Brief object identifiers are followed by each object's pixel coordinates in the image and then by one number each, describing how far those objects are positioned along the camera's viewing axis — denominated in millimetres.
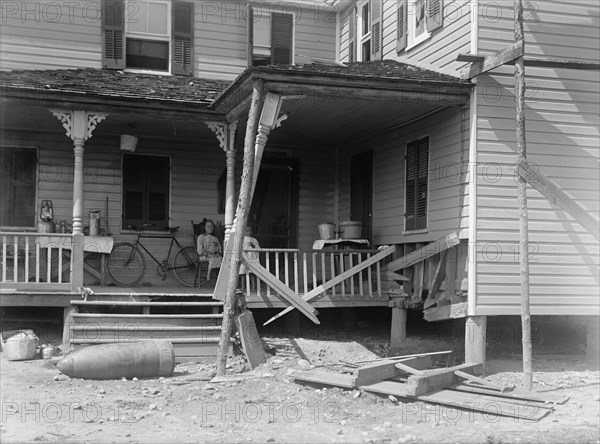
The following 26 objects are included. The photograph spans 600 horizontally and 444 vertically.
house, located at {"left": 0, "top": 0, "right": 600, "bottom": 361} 10500
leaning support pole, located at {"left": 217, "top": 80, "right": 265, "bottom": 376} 9828
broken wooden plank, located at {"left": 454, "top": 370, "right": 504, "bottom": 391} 8414
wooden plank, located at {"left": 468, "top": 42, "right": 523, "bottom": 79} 9375
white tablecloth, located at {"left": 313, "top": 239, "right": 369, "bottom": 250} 12516
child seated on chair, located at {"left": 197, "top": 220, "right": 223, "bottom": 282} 13553
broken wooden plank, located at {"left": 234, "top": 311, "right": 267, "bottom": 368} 10016
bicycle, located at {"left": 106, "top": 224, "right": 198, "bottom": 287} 13852
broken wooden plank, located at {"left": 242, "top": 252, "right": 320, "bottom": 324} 10953
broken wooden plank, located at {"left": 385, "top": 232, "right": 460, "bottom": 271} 10570
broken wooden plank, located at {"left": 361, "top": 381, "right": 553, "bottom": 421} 7578
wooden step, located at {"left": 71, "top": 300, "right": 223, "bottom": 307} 10742
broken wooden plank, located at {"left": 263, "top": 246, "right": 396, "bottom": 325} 11258
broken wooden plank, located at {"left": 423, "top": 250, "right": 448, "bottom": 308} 10867
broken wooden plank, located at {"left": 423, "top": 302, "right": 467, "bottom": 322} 10305
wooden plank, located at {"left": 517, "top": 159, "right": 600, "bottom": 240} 10117
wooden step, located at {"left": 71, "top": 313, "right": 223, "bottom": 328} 10531
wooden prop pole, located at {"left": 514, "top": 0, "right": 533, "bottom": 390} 8758
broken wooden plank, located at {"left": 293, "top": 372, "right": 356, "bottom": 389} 8369
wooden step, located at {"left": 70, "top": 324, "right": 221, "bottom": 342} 10328
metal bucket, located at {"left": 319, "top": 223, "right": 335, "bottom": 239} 13484
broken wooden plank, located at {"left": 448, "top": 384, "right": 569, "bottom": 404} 8094
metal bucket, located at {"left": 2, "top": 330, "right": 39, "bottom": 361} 10414
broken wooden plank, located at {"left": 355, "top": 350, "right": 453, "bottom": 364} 9234
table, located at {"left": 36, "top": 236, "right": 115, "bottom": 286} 13070
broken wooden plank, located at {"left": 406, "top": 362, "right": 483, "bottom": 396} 8016
